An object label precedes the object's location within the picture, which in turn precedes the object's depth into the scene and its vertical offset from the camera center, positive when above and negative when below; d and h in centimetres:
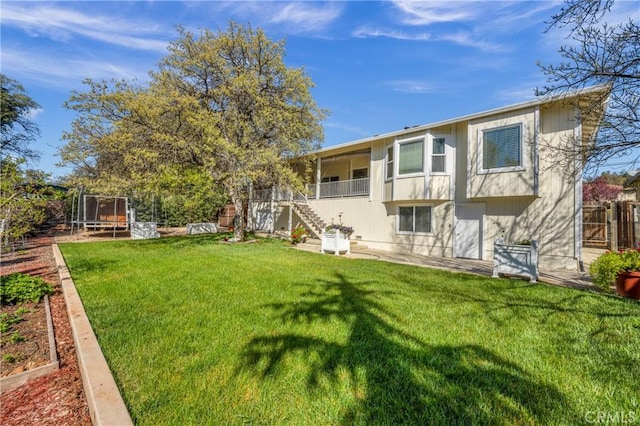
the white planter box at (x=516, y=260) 723 -96
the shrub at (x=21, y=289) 453 -122
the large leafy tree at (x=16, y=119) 1783 +572
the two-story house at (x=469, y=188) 952 +124
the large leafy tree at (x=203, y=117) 1177 +409
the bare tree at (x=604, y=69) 495 +273
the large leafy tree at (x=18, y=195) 498 +30
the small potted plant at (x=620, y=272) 580 -99
